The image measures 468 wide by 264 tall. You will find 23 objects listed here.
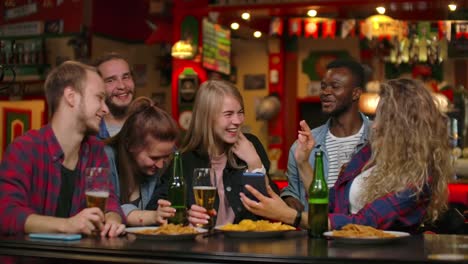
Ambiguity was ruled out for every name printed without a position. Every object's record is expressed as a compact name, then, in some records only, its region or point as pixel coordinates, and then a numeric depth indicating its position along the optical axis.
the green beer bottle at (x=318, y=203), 2.99
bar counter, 2.38
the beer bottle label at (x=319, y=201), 3.01
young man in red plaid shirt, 2.99
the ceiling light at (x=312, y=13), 9.49
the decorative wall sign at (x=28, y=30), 10.20
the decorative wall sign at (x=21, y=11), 10.34
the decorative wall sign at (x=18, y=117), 8.73
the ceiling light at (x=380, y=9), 9.20
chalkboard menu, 10.34
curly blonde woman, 3.11
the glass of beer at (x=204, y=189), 3.10
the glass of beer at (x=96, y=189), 2.91
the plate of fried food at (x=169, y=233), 2.79
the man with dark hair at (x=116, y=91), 4.38
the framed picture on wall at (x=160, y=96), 12.55
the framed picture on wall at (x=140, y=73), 12.63
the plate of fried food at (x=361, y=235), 2.68
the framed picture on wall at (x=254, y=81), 12.65
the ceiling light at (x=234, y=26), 10.39
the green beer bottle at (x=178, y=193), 3.22
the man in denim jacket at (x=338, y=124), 4.55
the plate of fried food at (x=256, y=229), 2.90
